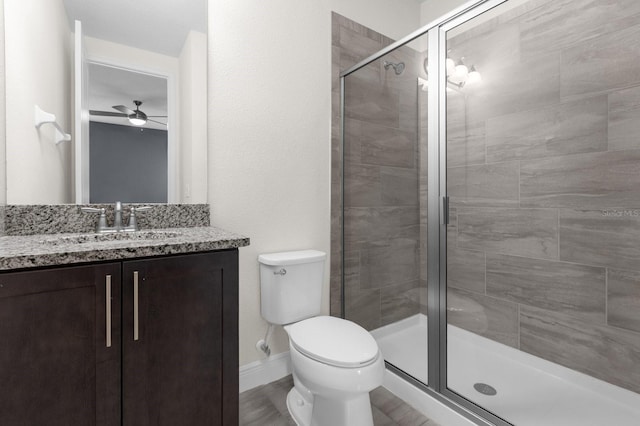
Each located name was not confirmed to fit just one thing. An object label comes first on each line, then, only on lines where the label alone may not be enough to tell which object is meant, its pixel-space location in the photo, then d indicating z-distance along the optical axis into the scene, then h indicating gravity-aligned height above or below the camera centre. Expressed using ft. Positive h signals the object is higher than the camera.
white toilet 3.98 -1.84
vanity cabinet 2.82 -1.32
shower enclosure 4.74 +0.03
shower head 6.22 +2.89
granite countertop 2.81 -0.35
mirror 4.12 +1.80
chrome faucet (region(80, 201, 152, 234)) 4.51 -0.13
